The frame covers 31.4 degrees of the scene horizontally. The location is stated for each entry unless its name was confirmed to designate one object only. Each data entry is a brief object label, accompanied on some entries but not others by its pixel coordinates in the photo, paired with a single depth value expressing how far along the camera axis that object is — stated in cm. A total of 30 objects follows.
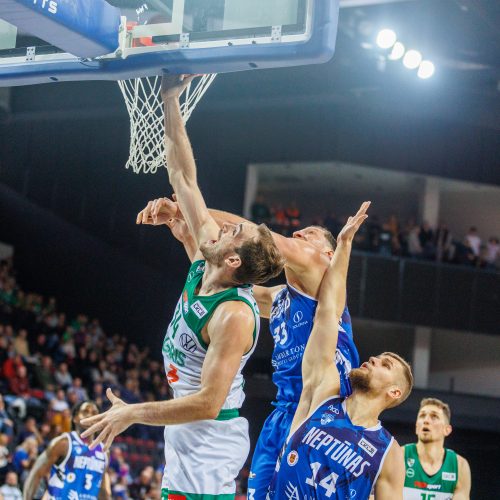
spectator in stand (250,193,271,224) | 2048
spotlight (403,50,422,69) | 1672
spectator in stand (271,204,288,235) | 2006
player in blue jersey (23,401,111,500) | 830
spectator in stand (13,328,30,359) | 1550
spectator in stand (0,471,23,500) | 1018
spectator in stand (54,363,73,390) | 1526
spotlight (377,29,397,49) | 1634
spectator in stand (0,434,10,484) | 1044
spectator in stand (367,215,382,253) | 2048
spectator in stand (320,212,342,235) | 2048
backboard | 462
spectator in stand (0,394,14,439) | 1132
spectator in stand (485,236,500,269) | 2125
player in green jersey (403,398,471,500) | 738
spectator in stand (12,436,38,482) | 1083
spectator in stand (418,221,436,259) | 2058
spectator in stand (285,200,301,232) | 2026
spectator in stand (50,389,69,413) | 1345
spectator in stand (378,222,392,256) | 2041
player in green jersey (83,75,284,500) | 385
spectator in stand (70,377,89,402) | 1466
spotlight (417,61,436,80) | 1697
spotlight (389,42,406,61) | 1646
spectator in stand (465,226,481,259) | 2136
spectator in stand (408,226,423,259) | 2058
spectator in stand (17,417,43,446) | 1180
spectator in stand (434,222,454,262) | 2062
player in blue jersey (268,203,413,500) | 496
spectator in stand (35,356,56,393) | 1473
